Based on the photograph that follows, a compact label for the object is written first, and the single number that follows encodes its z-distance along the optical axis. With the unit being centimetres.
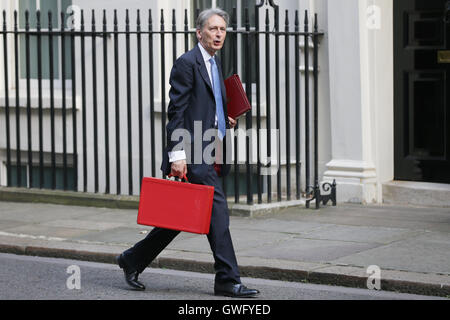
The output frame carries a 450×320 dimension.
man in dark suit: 1402
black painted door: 2119
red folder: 1489
